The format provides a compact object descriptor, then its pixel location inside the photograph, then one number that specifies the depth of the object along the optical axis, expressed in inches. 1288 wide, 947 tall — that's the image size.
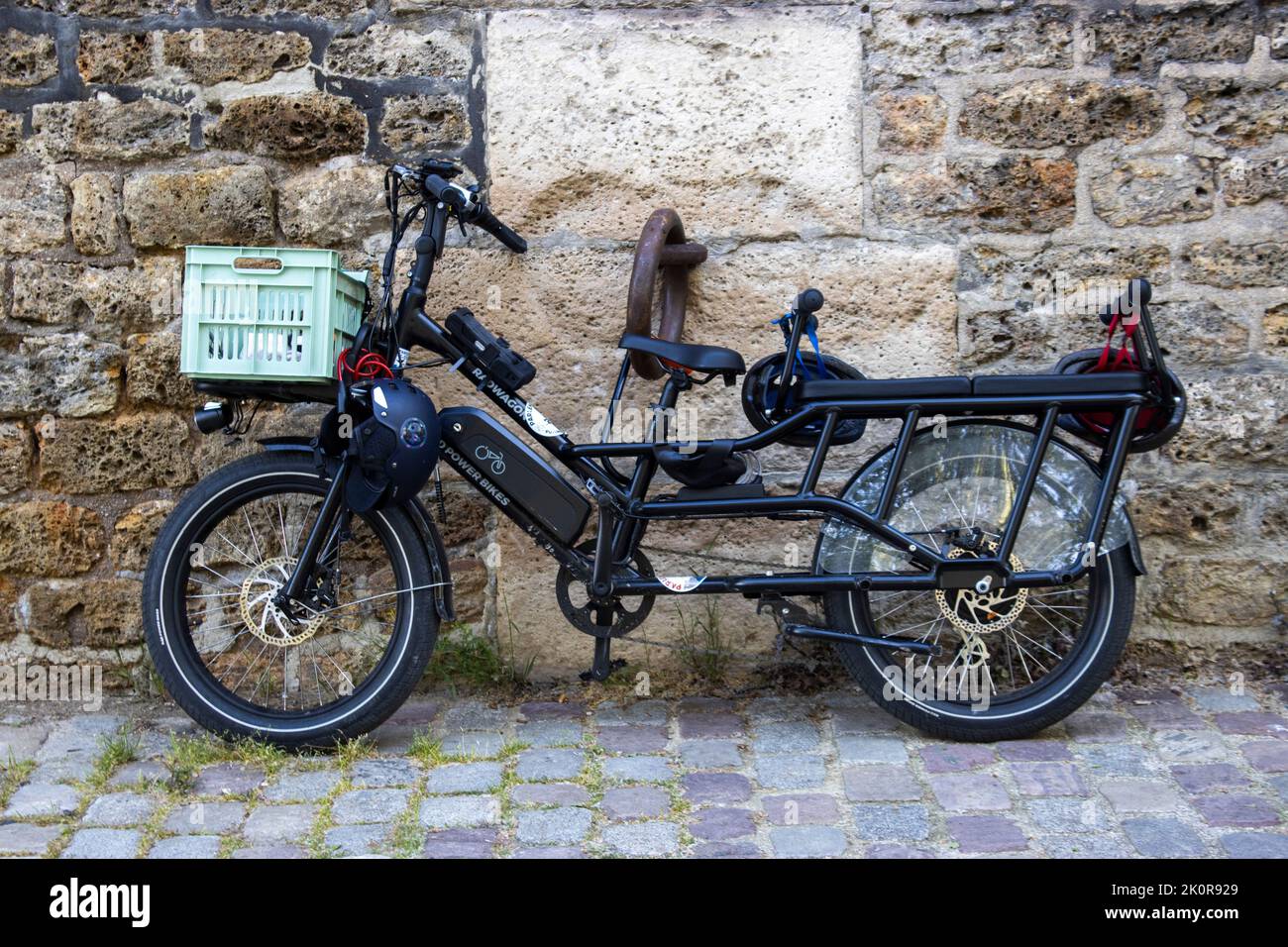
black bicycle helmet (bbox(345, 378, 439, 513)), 142.8
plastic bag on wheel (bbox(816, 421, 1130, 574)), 149.9
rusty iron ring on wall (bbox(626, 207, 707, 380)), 149.3
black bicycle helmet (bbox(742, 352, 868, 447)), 150.1
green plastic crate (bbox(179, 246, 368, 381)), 143.1
